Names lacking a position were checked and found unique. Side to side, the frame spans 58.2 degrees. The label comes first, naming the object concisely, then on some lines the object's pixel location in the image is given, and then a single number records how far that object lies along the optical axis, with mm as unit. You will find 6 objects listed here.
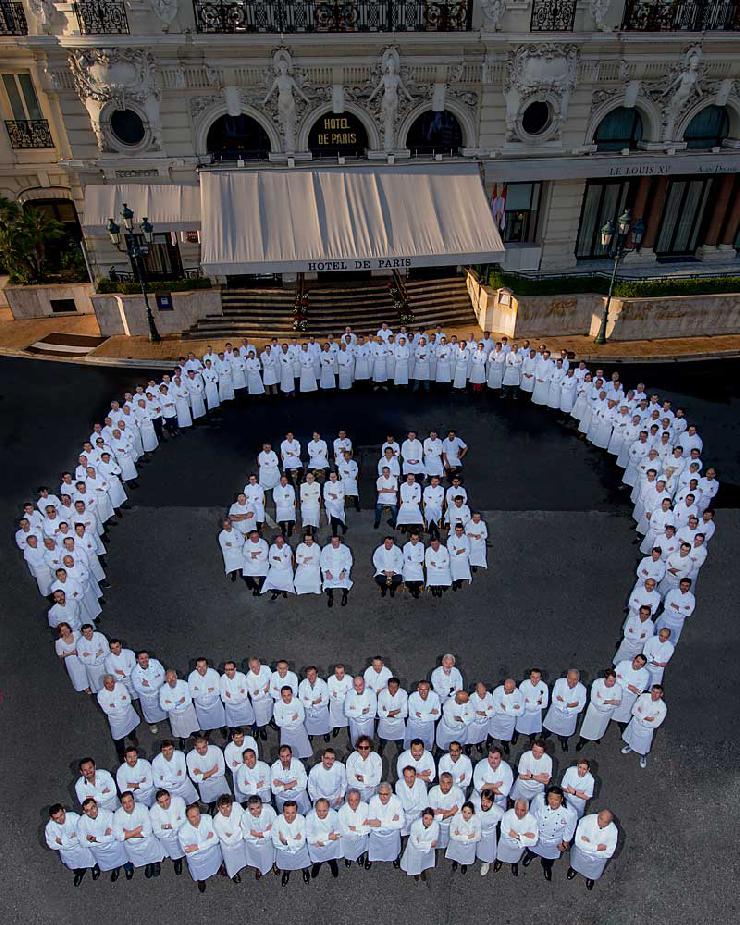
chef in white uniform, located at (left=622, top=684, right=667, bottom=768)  9258
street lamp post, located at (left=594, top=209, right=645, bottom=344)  18547
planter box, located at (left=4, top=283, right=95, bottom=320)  23344
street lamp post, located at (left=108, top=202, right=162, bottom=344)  18391
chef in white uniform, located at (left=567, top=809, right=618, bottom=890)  7887
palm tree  22250
